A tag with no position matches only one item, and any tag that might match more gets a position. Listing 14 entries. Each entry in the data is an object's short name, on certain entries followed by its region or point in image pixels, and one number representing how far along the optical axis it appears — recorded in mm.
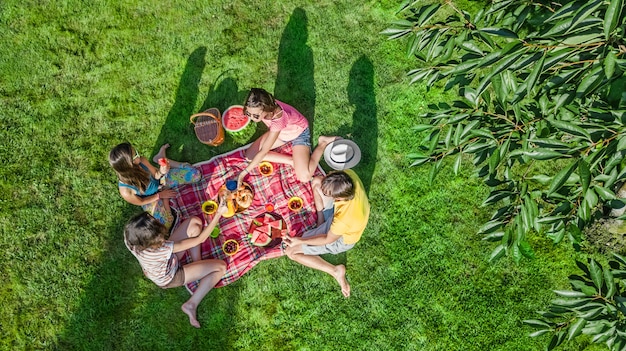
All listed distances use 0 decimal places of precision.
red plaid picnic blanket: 6289
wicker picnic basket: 6543
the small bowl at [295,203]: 6527
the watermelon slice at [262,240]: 6266
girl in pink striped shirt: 5695
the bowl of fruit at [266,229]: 6266
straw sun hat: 6461
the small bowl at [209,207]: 6430
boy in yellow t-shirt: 5172
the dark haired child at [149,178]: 5395
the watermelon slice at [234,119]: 6664
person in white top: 5012
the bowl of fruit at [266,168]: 6664
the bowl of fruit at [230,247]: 6268
